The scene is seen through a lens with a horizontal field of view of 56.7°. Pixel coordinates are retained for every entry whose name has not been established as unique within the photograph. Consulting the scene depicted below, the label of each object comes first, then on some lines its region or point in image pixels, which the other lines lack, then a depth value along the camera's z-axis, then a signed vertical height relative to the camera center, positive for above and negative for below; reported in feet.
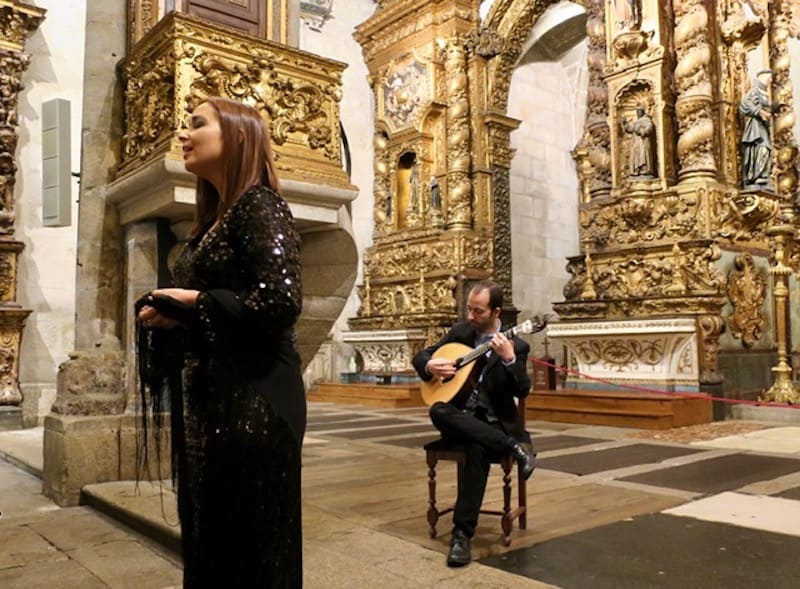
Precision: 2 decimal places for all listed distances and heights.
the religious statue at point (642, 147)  33.60 +9.07
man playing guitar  10.26 -0.81
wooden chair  10.56 -1.90
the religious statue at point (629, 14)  34.63 +15.53
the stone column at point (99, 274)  14.71 +1.76
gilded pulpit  13.98 +3.19
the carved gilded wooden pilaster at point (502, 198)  48.19 +9.97
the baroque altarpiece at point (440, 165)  46.62 +12.12
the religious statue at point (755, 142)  33.09 +9.07
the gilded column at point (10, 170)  29.19 +7.75
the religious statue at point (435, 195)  48.03 +10.08
